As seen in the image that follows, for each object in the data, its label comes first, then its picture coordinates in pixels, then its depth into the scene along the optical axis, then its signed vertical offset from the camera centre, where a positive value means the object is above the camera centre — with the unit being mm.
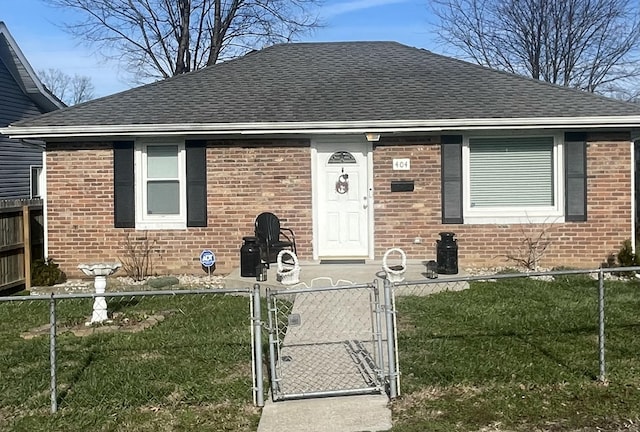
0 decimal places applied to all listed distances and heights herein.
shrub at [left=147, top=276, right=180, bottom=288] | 11696 -1178
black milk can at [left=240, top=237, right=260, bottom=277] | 11484 -791
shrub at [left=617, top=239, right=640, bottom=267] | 12219 -855
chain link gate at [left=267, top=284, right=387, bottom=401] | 5836 -1375
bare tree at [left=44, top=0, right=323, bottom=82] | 31172 +7820
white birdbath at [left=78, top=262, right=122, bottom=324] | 8758 -895
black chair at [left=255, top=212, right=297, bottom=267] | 12148 -493
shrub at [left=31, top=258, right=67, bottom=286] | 12500 -1080
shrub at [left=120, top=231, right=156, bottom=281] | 12953 -767
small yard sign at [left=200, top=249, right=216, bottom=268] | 12188 -823
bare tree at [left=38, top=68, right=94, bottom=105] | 58881 +9147
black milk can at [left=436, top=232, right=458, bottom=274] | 11655 -768
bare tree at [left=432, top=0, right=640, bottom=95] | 31406 +7325
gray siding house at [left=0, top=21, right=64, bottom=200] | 20562 +3054
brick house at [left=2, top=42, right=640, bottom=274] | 12641 +443
